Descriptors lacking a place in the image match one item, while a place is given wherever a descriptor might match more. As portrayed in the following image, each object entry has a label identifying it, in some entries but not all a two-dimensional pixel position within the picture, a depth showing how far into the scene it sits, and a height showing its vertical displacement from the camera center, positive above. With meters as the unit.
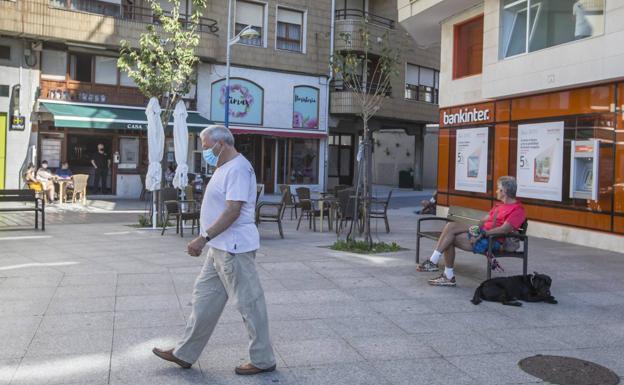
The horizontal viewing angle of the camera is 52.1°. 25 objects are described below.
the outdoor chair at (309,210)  14.07 -0.81
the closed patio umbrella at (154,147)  13.10 +0.47
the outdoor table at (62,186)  19.59 -0.63
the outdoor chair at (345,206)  12.56 -0.62
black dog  6.67 -1.16
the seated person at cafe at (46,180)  20.12 -0.44
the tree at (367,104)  10.41 +1.48
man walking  4.30 -0.62
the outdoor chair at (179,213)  11.82 -0.81
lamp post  20.42 +4.44
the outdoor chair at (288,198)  15.28 -0.61
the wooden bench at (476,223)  7.23 -0.62
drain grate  4.39 -1.36
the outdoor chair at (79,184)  19.21 -0.52
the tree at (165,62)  13.89 +2.37
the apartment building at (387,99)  29.03 +3.79
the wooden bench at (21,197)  12.81 -0.64
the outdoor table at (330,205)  13.67 -0.67
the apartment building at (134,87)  21.28 +3.15
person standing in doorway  23.24 +0.02
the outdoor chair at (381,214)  13.12 -0.81
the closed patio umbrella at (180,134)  13.49 +0.76
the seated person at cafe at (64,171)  21.44 -0.16
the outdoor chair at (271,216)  12.05 -0.84
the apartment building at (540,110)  11.30 +1.50
